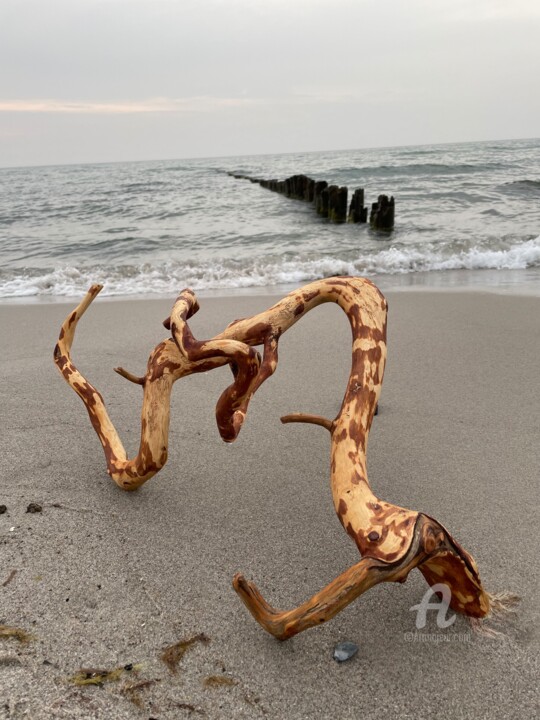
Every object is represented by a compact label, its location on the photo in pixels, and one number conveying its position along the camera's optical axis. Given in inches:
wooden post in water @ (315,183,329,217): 553.9
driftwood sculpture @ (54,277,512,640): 52.7
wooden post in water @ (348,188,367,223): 496.1
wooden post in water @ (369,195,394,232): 432.1
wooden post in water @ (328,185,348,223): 518.3
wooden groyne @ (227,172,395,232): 434.9
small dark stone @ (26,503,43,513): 83.6
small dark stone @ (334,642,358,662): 59.1
